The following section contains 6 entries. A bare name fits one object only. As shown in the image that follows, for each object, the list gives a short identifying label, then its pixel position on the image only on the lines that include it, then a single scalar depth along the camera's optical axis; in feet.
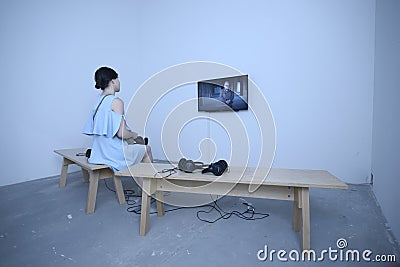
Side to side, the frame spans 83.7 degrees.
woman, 5.88
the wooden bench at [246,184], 3.81
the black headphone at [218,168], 4.42
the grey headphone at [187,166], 4.74
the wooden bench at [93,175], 5.54
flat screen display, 9.28
